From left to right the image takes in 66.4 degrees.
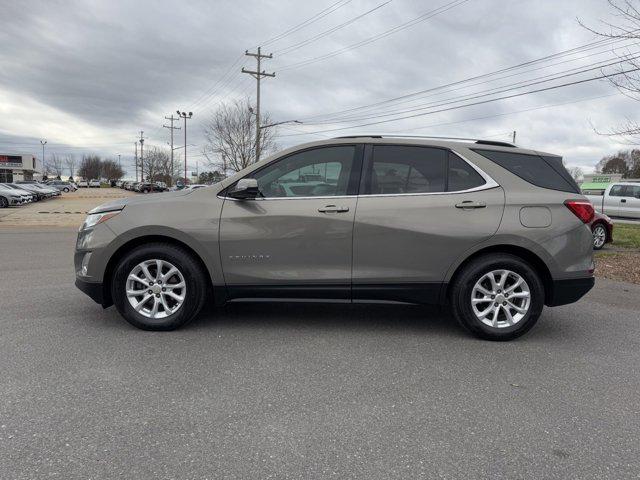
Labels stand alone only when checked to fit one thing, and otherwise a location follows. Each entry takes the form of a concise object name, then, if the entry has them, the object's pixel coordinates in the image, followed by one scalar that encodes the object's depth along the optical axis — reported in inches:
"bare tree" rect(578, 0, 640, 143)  333.6
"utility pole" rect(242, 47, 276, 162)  1408.8
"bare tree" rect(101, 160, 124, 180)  5310.0
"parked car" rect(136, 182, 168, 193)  3011.8
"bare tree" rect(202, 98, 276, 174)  1715.1
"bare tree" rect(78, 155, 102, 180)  5108.3
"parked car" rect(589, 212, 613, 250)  430.3
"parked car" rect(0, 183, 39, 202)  1182.6
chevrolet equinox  172.1
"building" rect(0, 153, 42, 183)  2915.8
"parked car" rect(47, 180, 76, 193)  2621.6
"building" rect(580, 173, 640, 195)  2166.0
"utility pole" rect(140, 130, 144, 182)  3789.4
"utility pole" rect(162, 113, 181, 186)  3170.5
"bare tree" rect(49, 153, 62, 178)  5925.2
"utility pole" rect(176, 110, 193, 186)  2701.8
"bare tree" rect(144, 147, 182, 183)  3836.1
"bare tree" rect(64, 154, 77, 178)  5949.8
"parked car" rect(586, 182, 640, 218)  706.2
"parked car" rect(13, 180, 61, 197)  1557.8
